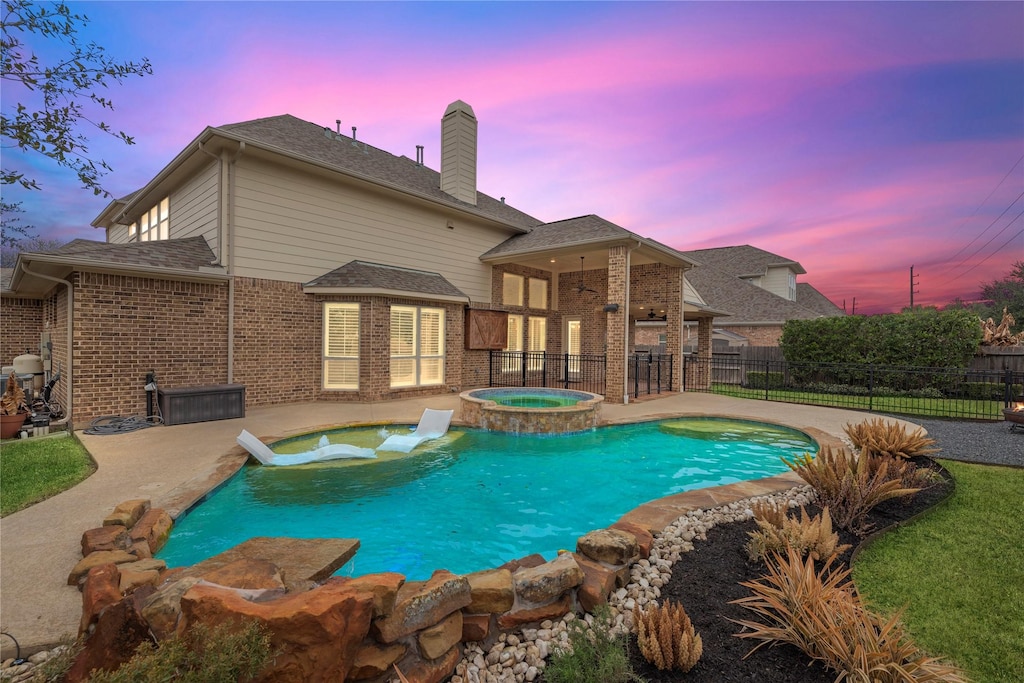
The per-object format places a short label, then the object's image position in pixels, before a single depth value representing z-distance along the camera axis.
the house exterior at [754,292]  23.45
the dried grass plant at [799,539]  3.06
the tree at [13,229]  4.27
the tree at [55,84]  3.16
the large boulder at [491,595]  2.39
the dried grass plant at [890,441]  5.41
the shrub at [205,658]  1.45
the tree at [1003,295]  27.27
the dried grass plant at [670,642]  2.04
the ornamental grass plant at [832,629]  1.88
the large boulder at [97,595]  1.99
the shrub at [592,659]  1.91
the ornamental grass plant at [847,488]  3.79
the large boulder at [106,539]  2.89
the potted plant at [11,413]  6.64
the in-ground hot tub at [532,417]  8.13
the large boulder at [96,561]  2.58
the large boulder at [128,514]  3.33
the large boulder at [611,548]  2.93
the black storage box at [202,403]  7.60
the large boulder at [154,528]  3.23
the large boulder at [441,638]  2.12
